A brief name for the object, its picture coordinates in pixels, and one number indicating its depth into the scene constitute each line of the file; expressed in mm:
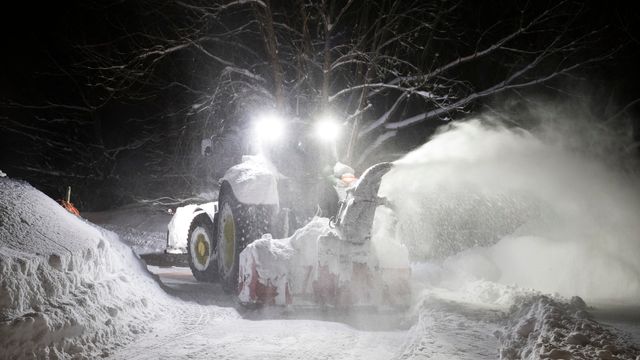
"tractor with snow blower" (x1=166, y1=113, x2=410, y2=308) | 7434
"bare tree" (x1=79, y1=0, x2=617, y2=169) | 16188
